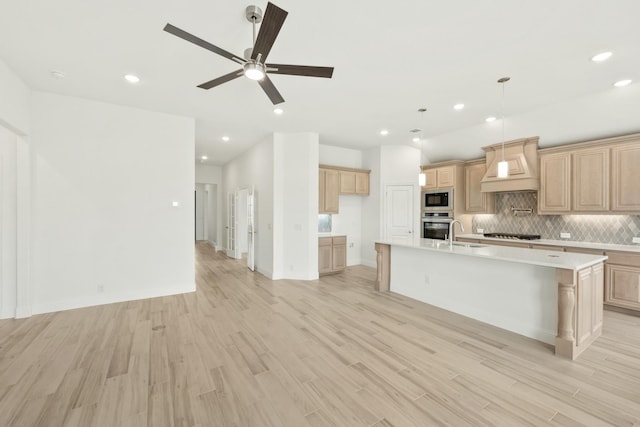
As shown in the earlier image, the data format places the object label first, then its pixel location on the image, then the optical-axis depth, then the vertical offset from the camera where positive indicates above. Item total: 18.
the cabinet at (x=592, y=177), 3.88 +0.57
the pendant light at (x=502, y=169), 3.46 +0.57
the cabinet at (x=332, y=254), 5.83 -0.96
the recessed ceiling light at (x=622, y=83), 3.25 +1.63
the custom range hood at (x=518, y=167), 4.78 +0.84
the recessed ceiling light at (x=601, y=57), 2.72 +1.65
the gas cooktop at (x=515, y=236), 4.97 -0.47
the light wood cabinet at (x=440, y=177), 5.96 +0.83
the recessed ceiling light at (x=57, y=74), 3.17 +1.68
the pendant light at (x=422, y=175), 4.32 +0.64
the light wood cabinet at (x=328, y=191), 6.05 +0.49
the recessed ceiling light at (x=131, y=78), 3.23 +1.67
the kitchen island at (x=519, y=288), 2.66 -0.94
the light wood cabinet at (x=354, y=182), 6.47 +0.75
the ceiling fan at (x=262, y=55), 1.77 +1.26
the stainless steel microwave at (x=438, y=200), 5.96 +0.29
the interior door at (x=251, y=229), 6.39 -0.44
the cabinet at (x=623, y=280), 3.66 -0.96
